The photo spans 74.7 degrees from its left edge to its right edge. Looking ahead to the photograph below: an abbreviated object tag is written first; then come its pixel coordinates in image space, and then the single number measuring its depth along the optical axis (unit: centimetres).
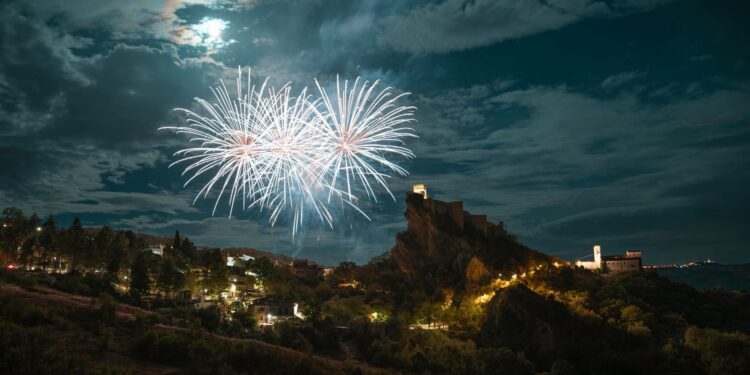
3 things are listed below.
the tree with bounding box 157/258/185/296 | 6556
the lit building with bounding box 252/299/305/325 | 6587
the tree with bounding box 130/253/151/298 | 6072
